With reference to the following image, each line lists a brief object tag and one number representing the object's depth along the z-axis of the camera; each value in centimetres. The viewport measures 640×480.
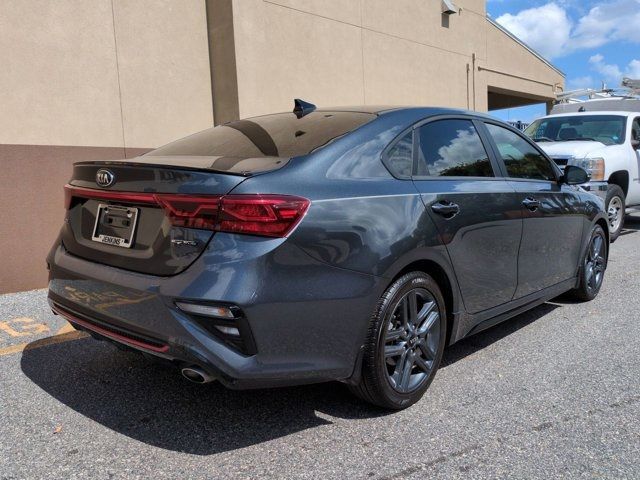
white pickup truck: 828
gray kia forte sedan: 246
